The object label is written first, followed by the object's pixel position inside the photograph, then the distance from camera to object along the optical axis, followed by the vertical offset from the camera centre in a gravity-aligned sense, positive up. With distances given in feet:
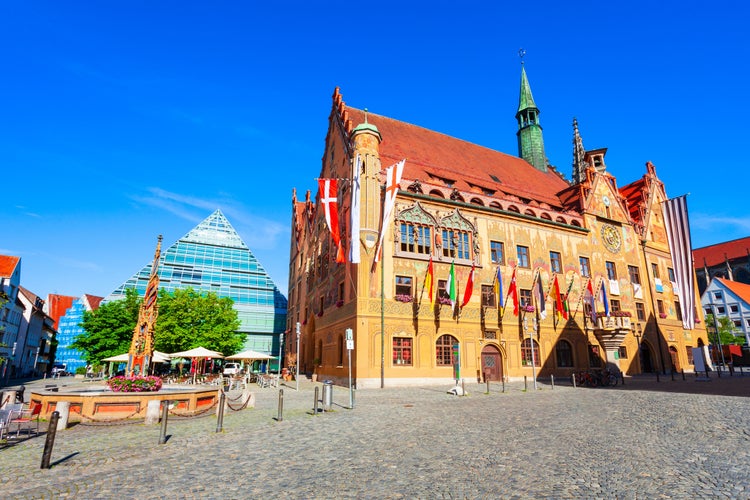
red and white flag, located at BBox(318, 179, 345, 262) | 80.38 +28.38
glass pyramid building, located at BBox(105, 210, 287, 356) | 221.66 +40.69
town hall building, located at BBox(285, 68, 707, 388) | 86.02 +19.56
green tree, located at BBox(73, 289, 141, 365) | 134.00 +6.90
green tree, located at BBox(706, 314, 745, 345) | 198.08 +11.65
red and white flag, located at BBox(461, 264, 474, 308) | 83.56 +12.72
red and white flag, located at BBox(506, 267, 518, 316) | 91.76 +13.63
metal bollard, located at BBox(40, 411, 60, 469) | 24.48 -5.24
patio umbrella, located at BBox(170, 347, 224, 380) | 96.07 -0.17
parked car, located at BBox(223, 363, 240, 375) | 143.44 -5.52
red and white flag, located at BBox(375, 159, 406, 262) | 81.00 +31.10
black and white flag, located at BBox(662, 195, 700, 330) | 87.56 +22.41
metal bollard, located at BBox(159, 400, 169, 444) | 30.94 -5.35
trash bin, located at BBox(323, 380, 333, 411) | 49.24 -4.88
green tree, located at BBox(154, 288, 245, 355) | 127.75 +9.20
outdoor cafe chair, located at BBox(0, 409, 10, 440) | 32.32 -5.14
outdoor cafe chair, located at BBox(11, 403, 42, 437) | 39.38 -6.48
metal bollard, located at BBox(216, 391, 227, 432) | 36.01 -5.57
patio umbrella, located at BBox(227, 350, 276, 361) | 103.20 -0.62
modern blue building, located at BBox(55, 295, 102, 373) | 237.90 +13.29
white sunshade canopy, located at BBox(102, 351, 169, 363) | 101.79 -1.19
